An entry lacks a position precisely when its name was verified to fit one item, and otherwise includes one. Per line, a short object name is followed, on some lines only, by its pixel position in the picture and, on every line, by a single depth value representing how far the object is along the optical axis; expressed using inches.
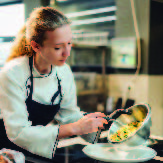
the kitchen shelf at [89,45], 122.7
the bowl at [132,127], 39.1
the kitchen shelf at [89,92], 123.4
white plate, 38.0
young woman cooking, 40.5
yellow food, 42.8
